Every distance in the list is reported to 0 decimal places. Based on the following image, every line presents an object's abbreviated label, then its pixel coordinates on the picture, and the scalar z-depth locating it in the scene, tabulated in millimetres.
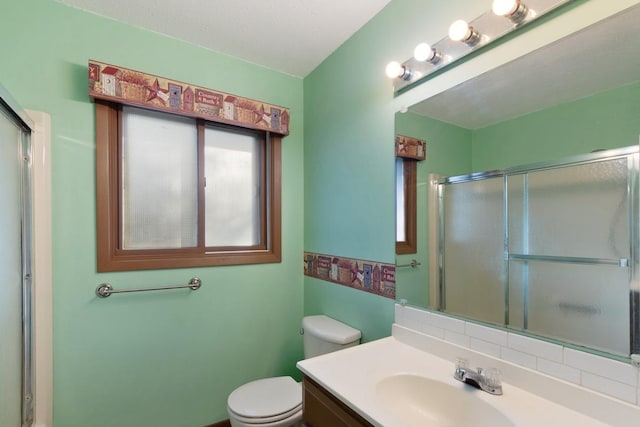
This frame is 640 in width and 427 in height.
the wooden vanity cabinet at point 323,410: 852
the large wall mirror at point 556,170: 750
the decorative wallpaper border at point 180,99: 1408
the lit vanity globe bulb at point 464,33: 1015
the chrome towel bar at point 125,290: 1466
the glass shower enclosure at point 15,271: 1063
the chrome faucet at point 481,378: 880
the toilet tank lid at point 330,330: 1479
